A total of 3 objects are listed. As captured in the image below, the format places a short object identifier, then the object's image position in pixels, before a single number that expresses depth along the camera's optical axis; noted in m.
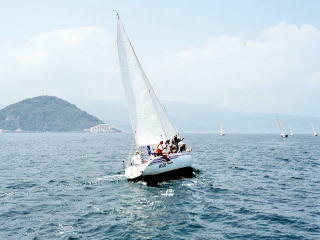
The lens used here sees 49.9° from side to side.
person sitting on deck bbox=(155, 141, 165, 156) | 27.54
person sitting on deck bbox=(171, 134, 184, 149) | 30.33
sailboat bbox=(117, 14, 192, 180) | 28.95
